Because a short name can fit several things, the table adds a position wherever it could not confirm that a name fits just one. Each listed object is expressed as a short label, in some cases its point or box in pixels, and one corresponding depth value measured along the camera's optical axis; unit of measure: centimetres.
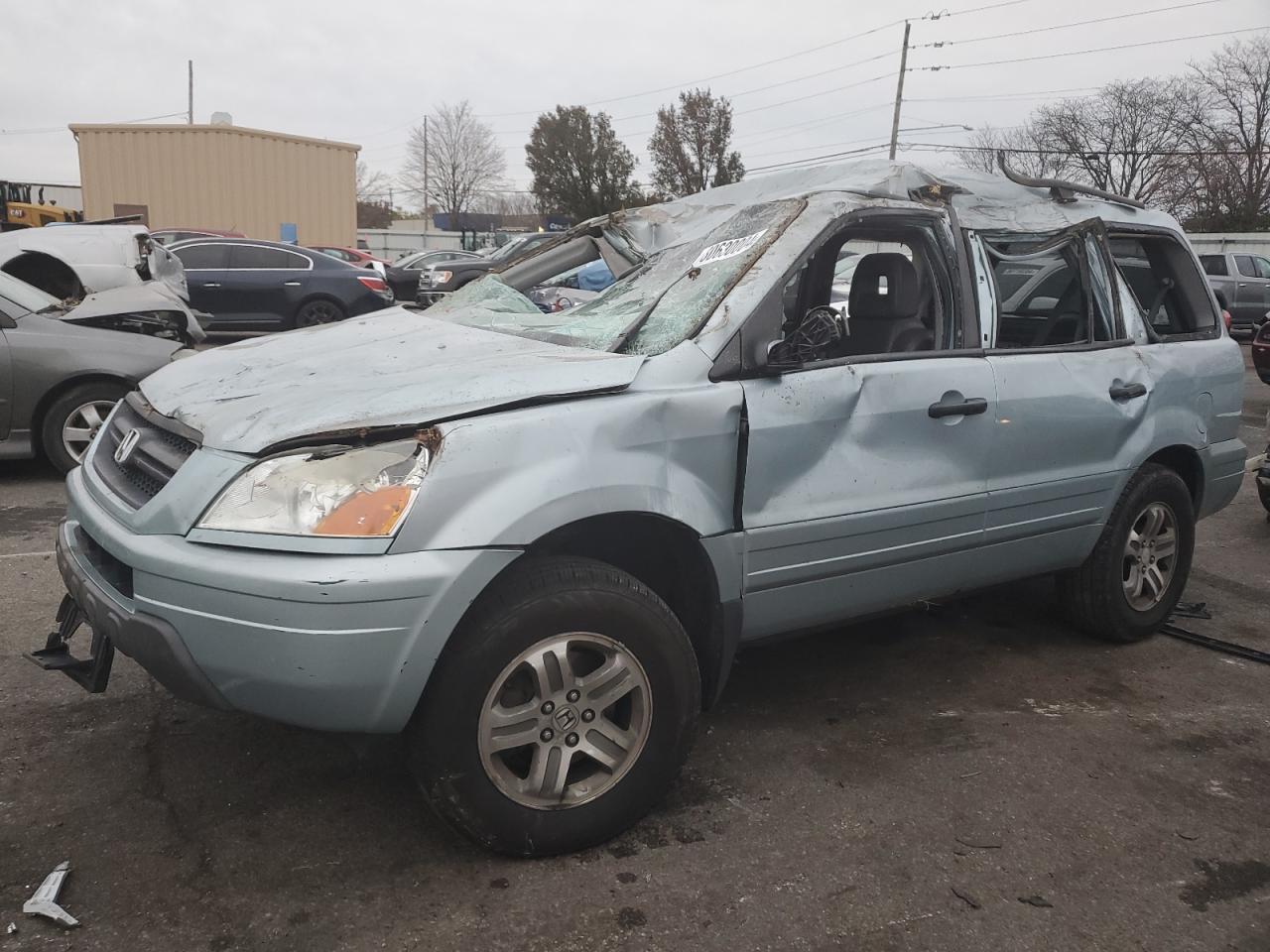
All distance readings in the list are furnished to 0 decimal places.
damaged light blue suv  227
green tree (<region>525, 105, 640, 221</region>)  5112
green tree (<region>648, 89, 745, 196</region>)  5256
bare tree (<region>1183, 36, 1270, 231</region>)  4006
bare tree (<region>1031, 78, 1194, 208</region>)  4484
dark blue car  1409
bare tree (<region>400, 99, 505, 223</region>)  6994
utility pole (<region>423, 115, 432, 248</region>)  6962
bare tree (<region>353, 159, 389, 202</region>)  7950
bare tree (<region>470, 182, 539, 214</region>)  7081
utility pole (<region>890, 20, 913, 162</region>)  4156
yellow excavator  2975
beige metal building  2506
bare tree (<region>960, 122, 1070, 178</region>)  4831
